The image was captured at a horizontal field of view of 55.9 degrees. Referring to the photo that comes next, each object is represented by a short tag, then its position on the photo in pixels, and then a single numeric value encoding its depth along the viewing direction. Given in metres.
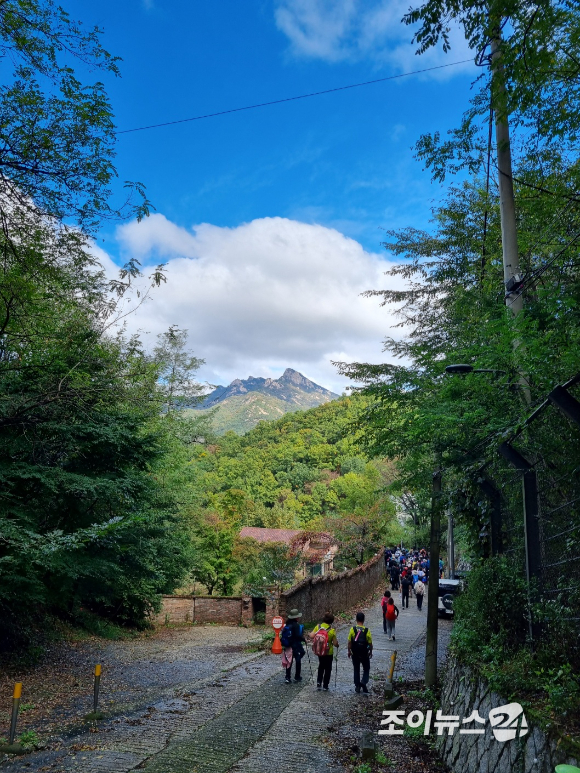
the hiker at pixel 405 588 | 25.83
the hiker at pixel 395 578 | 30.56
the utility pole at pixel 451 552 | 31.17
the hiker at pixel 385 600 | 16.91
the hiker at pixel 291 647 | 11.46
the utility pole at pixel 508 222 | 8.82
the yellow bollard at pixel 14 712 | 7.19
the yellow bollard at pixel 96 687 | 8.91
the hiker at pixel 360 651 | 10.55
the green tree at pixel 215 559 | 29.17
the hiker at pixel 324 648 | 10.41
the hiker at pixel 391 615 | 16.73
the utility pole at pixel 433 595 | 10.36
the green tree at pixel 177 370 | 31.05
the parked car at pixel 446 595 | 21.33
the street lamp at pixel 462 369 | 7.96
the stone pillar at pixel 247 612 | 24.64
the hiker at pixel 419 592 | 24.75
